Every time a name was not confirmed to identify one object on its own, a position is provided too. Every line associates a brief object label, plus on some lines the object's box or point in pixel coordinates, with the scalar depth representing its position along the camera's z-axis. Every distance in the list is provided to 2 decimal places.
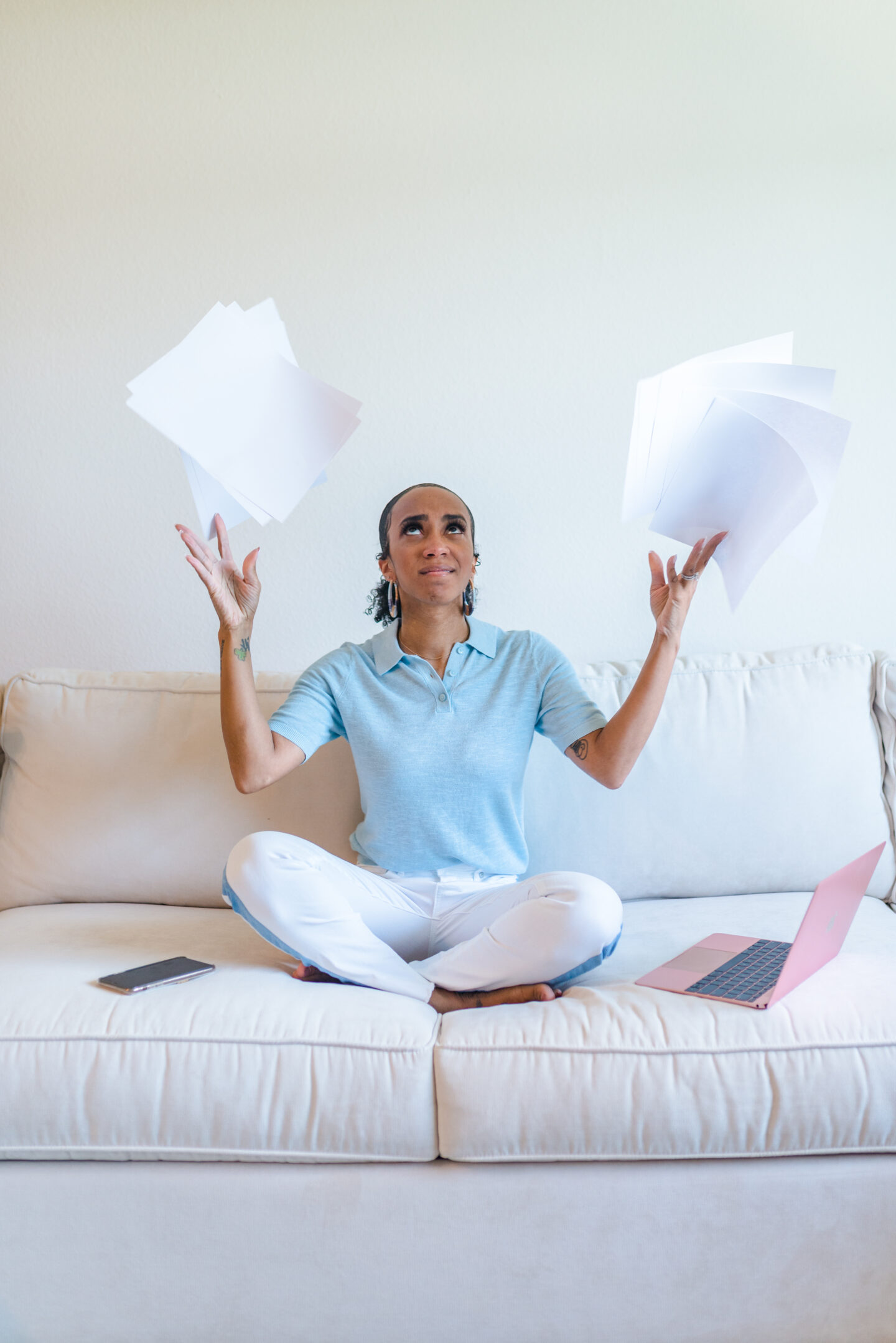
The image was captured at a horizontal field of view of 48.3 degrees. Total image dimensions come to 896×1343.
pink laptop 1.23
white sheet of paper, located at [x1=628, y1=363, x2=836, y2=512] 1.47
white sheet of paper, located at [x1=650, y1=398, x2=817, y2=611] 1.47
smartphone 1.32
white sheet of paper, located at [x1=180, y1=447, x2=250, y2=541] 1.52
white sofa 1.17
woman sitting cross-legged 1.41
